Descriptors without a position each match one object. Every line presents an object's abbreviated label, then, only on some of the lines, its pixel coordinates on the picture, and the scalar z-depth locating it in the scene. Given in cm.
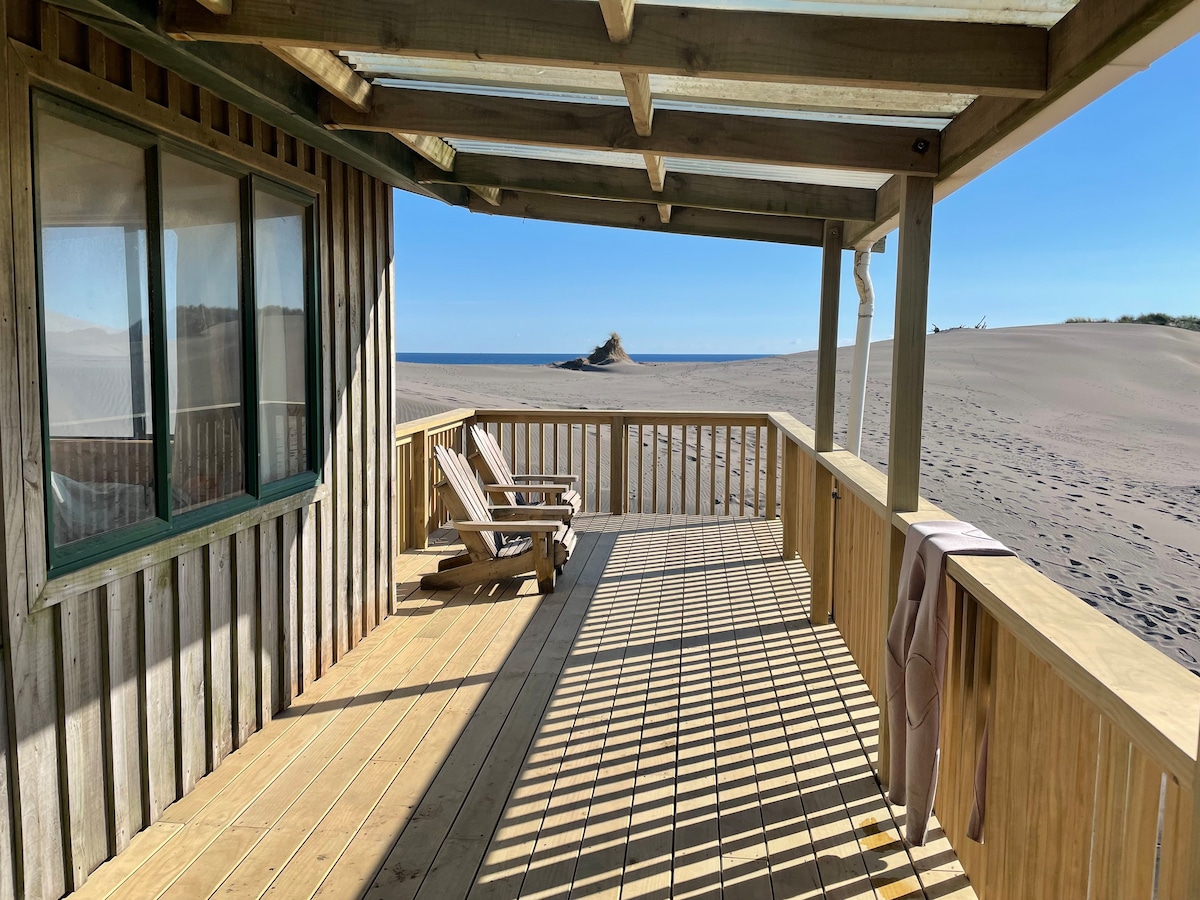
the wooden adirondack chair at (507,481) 598
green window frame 219
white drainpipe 470
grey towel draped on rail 240
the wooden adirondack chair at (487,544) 516
